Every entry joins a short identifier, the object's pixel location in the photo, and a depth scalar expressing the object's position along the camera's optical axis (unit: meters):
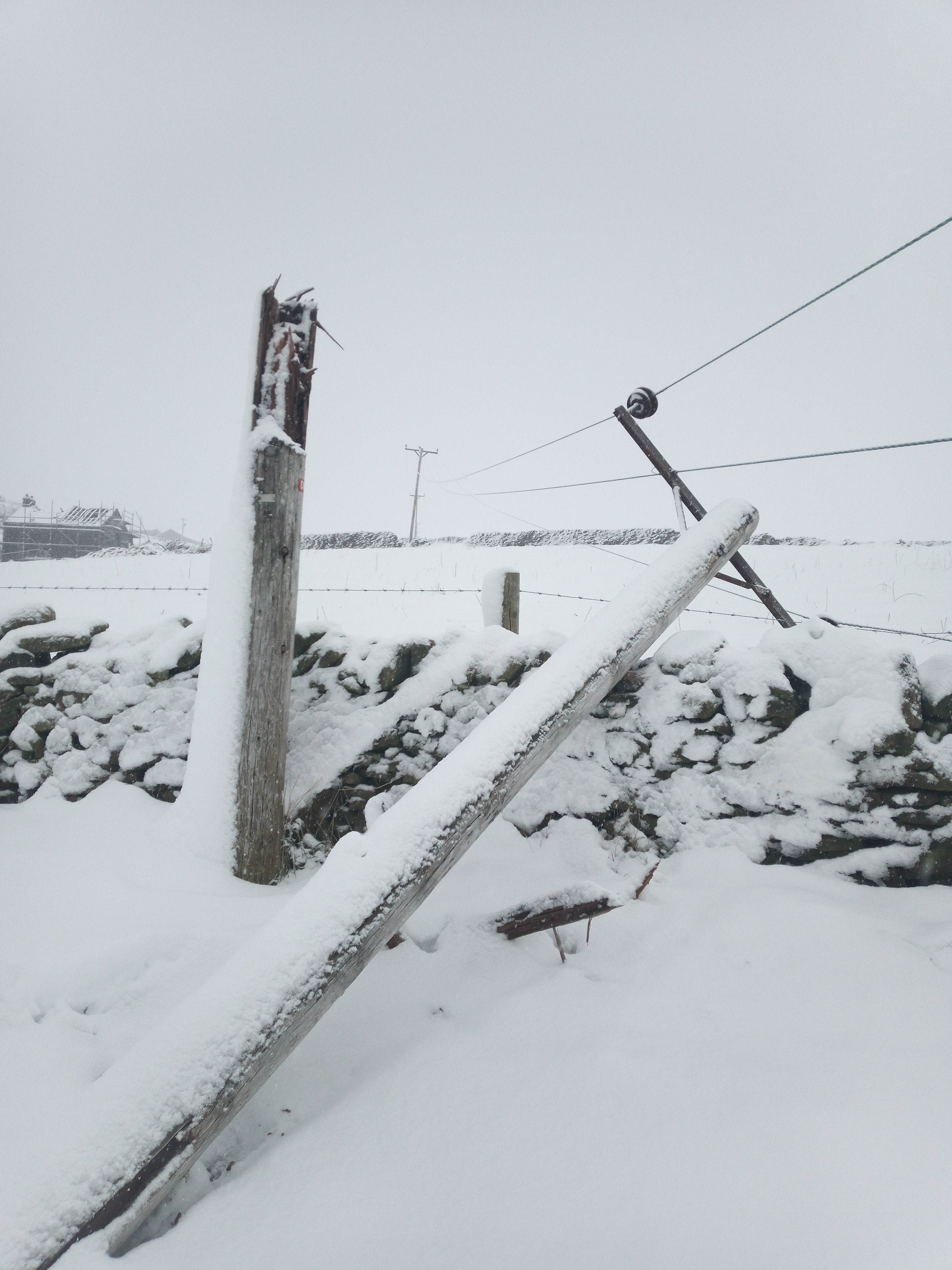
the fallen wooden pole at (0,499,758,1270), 1.20
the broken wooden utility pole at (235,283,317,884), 2.67
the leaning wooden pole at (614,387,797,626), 3.88
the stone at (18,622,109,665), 3.40
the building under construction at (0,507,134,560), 31.16
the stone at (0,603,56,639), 3.45
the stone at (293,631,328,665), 3.31
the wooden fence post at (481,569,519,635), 3.85
